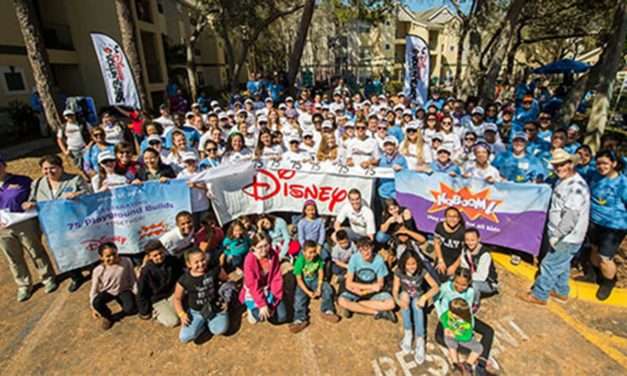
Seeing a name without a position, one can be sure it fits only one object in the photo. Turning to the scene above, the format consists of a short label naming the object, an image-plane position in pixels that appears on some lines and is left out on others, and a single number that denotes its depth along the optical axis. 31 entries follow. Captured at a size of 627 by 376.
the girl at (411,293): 3.67
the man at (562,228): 3.95
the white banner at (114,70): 8.03
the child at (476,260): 4.05
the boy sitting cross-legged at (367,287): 4.09
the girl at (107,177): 4.86
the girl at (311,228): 4.96
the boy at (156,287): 4.13
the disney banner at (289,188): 5.69
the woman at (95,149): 5.74
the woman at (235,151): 5.87
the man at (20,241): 4.35
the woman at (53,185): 4.42
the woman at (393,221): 5.14
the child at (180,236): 4.60
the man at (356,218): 4.91
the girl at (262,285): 4.09
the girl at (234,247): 5.05
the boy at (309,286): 4.15
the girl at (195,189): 5.35
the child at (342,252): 4.54
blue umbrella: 20.34
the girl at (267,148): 6.03
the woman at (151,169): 5.20
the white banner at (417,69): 11.32
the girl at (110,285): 4.06
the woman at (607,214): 4.09
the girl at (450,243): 4.20
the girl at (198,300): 3.90
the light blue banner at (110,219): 4.60
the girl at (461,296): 3.36
